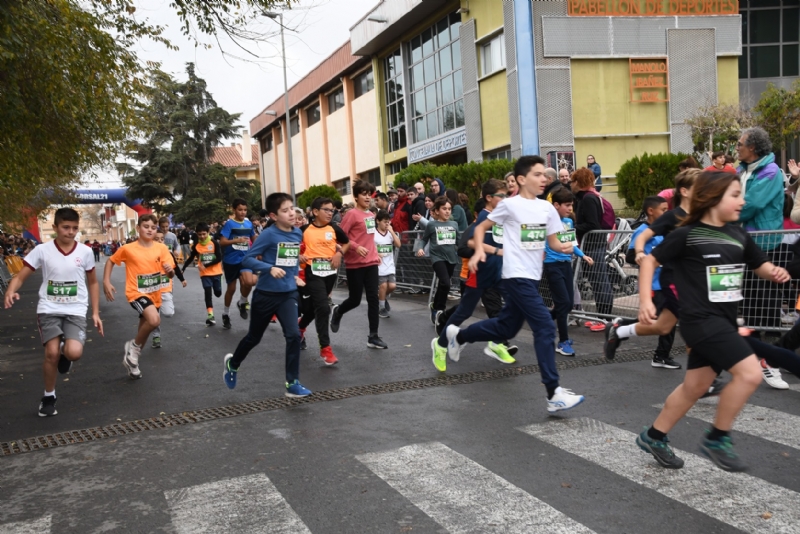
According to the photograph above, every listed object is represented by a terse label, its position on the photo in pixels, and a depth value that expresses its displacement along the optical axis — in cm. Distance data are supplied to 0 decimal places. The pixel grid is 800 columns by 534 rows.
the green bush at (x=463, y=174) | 2412
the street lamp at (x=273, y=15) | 1027
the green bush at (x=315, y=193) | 4179
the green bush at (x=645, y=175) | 2448
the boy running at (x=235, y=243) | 1219
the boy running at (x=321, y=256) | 862
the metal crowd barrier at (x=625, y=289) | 791
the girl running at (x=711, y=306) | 420
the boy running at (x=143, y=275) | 836
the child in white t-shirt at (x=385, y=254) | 1185
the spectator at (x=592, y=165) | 1766
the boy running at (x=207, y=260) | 1281
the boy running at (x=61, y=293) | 695
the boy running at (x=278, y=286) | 680
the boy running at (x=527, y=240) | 615
